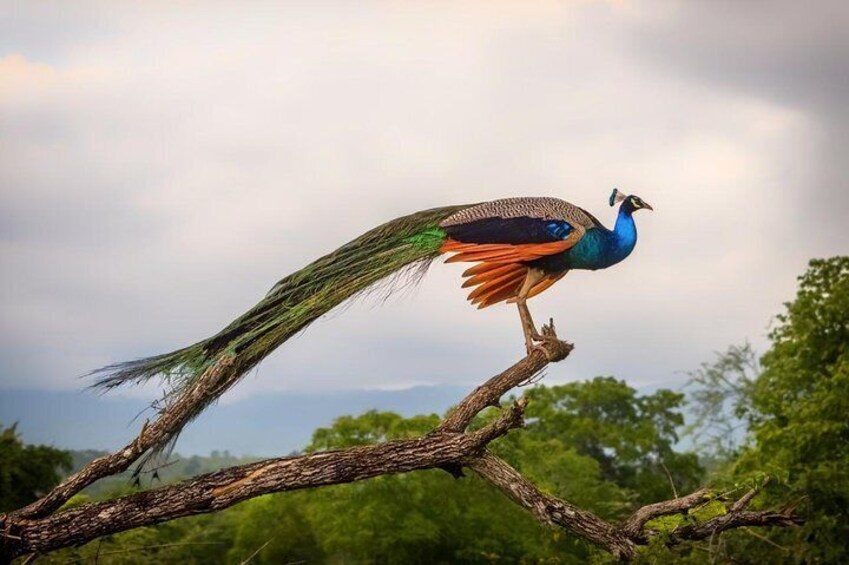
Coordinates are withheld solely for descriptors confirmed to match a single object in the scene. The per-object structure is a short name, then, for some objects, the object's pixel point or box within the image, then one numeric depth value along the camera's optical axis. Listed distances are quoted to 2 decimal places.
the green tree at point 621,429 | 35.56
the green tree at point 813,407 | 21.36
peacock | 10.07
